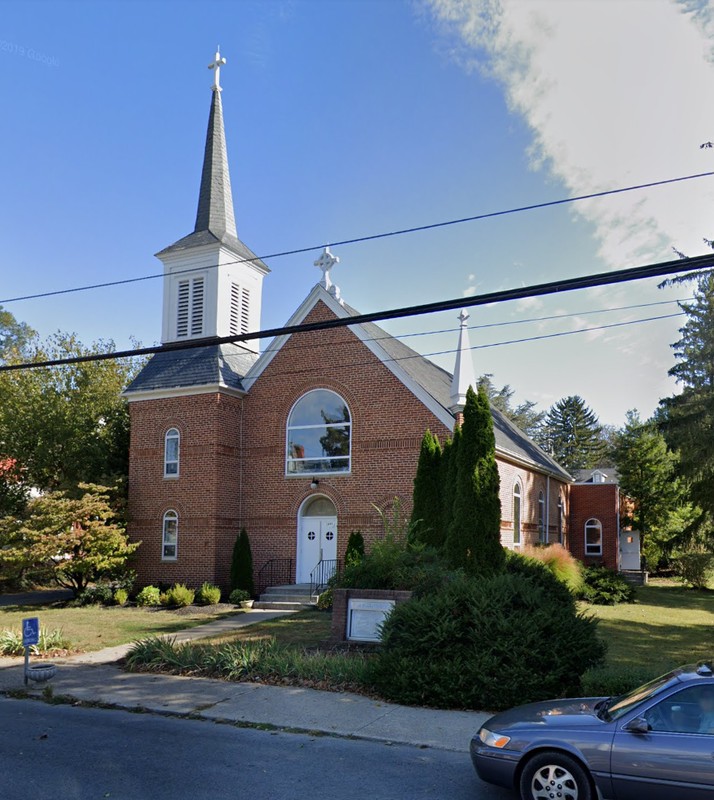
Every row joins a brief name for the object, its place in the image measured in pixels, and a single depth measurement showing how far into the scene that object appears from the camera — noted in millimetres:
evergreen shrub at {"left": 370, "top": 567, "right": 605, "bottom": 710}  9367
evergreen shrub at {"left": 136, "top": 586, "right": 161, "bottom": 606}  21688
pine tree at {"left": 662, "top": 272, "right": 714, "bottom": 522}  25781
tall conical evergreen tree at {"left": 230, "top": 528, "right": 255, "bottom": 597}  22281
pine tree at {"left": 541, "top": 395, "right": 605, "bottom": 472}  75062
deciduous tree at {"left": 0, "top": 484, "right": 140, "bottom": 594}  20781
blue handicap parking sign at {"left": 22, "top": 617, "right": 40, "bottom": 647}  10961
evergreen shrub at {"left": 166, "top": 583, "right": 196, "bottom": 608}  20906
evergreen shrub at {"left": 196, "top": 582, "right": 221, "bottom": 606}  21172
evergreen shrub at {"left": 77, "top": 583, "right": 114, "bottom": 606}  21984
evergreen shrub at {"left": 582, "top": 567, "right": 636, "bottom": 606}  22344
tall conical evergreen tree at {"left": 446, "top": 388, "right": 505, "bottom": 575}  13508
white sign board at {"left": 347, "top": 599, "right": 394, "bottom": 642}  12348
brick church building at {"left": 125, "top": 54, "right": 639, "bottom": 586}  21953
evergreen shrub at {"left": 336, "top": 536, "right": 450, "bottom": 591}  12461
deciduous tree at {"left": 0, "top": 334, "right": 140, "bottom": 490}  26078
